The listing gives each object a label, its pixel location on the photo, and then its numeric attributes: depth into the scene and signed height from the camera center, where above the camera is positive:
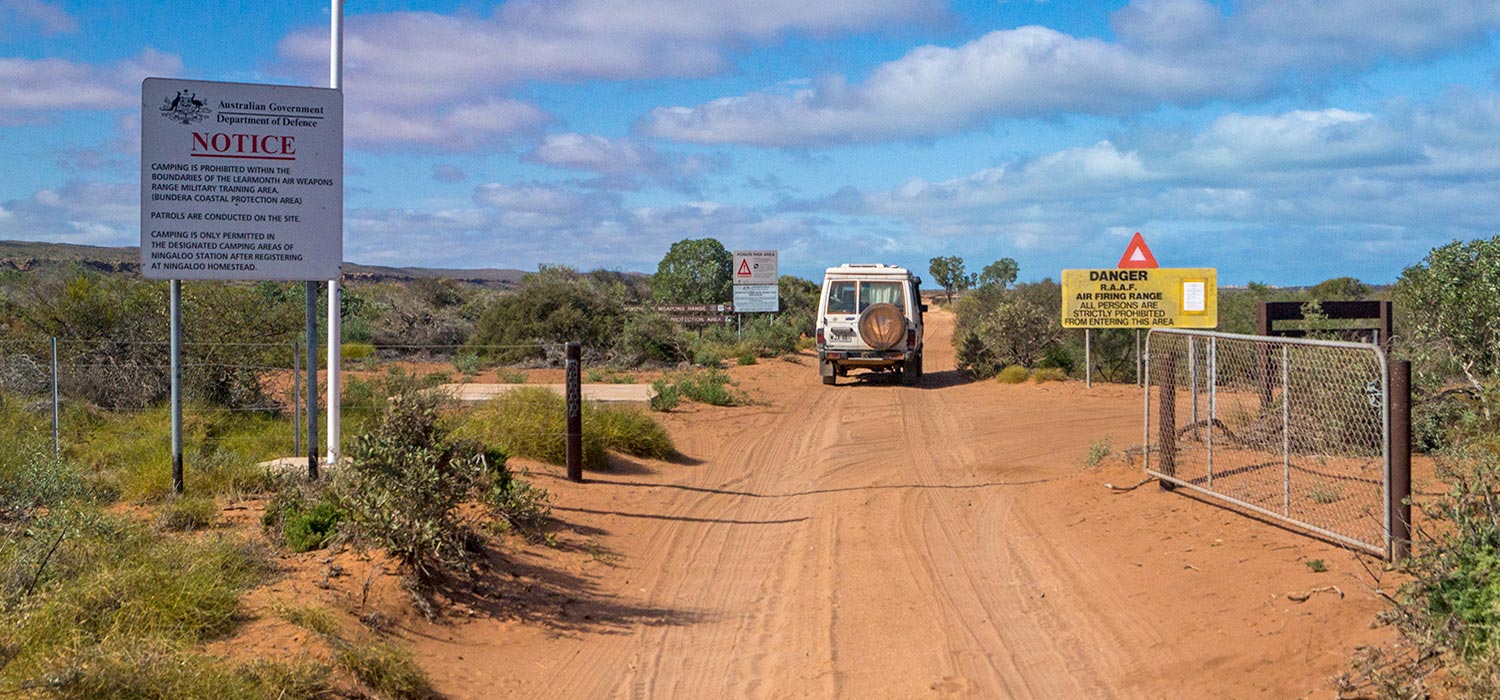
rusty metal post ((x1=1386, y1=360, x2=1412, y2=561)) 7.25 -0.65
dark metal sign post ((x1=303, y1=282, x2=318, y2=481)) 9.97 -0.40
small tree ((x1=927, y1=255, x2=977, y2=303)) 116.31 +6.83
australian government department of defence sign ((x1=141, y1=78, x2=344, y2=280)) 9.41 +1.36
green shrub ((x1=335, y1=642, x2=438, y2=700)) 5.71 -1.70
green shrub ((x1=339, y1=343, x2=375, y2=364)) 25.36 -0.32
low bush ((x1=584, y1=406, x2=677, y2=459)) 13.34 -1.11
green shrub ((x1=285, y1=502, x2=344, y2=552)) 7.82 -1.32
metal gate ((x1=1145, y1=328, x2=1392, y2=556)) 8.55 -0.86
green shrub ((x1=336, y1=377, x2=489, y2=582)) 7.18 -0.99
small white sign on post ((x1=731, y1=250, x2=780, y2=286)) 33.81 +2.17
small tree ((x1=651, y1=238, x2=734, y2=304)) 44.41 +2.53
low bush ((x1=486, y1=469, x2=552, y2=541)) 9.05 -1.36
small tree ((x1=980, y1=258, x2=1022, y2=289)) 102.12 +6.48
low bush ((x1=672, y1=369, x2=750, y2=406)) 19.73 -0.90
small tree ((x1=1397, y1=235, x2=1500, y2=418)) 12.20 +0.34
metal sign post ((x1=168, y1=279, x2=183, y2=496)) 9.31 -0.26
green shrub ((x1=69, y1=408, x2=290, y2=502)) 9.70 -1.15
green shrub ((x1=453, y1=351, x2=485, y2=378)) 23.86 -0.54
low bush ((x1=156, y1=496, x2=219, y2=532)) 8.27 -1.31
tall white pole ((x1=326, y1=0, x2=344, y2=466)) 10.52 +0.36
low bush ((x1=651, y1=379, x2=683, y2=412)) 18.08 -0.94
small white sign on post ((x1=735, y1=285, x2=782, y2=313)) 34.16 +1.22
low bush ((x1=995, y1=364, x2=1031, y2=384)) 24.92 -0.77
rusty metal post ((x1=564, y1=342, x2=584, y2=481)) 11.55 -0.81
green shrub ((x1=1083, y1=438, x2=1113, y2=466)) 12.51 -1.27
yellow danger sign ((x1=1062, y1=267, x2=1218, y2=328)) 22.28 +0.85
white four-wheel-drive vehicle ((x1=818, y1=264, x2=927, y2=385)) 23.70 +0.39
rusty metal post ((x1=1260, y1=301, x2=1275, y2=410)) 9.30 -0.29
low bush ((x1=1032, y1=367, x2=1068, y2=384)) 24.65 -0.78
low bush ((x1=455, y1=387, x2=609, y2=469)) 12.31 -0.99
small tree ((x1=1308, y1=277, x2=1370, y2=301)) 41.81 +2.13
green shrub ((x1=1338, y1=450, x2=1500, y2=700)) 5.17 -1.33
